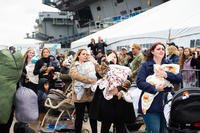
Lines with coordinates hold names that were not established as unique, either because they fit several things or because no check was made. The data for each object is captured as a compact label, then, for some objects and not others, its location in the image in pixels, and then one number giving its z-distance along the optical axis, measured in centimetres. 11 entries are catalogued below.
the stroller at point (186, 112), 356
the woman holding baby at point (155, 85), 446
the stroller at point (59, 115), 707
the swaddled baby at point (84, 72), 621
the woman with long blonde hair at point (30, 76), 788
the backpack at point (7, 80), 405
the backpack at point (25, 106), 414
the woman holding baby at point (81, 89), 618
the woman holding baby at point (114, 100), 518
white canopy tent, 1156
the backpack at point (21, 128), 383
